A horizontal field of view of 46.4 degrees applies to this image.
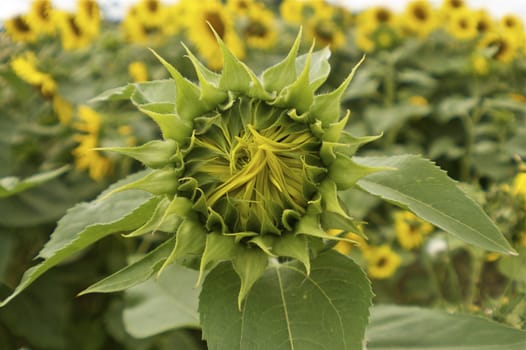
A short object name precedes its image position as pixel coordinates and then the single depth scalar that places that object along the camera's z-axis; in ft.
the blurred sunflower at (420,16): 9.06
